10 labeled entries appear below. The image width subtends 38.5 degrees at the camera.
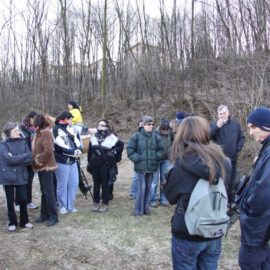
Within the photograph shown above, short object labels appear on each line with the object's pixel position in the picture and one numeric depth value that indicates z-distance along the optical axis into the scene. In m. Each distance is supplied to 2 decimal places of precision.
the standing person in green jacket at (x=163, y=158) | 6.96
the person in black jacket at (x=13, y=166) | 5.60
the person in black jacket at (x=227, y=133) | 6.58
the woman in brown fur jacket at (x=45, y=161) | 6.02
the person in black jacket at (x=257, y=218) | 2.98
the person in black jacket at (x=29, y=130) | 6.84
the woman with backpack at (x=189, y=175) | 3.01
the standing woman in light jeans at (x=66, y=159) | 6.45
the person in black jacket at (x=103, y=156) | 6.63
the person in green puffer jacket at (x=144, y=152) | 6.46
